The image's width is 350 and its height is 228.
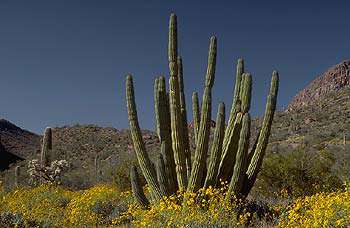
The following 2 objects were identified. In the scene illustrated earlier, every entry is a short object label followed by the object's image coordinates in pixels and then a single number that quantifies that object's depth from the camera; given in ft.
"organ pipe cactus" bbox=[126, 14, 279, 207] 31.94
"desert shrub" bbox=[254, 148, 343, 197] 48.84
